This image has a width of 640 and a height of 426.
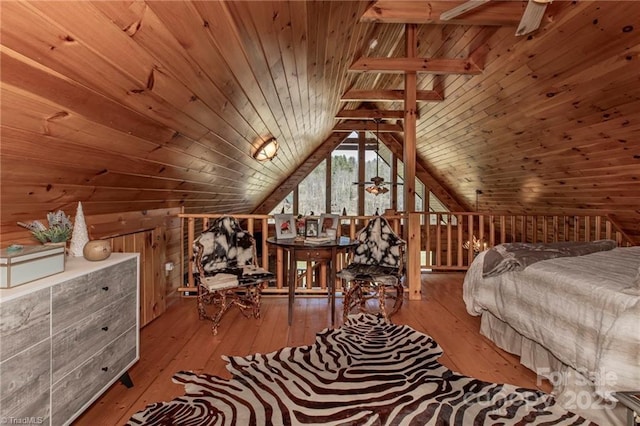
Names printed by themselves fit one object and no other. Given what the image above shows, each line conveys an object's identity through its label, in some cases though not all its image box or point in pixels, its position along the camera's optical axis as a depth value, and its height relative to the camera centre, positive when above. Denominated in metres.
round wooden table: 2.74 -0.30
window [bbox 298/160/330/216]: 8.36 +0.67
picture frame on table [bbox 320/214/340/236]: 3.17 -0.05
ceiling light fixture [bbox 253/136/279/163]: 3.83 +0.80
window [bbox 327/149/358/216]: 8.42 +0.99
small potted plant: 1.63 -0.05
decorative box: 1.24 -0.18
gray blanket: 2.28 -0.27
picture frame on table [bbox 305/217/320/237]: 3.11 -0.11
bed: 1.44 -0.56
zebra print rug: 1.62 -0.96
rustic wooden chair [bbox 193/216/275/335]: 2.76 -0.47
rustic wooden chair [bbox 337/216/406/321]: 2.90 -0.47
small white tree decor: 1.86 -0.10
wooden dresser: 1.18 -0.51
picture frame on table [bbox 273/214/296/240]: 3.16 -0.08
